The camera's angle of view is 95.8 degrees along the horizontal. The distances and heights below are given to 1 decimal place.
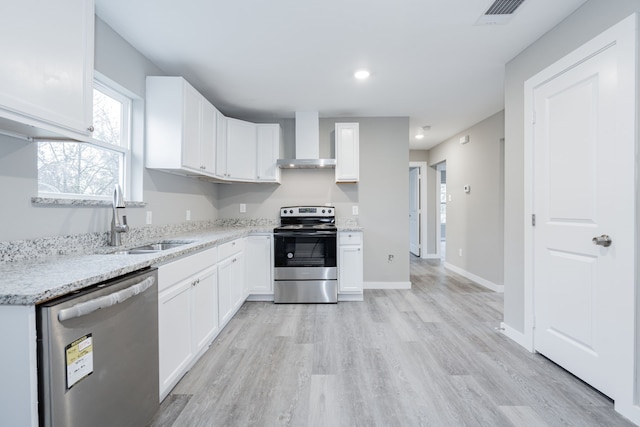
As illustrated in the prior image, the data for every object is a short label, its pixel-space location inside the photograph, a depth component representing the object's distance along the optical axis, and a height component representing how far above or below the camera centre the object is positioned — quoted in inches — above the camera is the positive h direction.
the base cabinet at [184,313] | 65.2 -26.6
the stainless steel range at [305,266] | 136.6 -25.7
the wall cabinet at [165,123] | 96.0 +29.8
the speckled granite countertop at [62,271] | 35.8 -9.5
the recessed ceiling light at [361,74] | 108.3 +52.3
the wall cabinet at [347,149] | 148.2 +32.2
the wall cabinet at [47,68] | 44.2 +24.9
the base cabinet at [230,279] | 102.0 -26.0
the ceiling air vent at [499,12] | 72.2 +52.1
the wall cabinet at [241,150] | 140.3 +31.2
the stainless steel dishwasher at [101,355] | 36.8 -21.6
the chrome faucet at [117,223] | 76.0 -2.8
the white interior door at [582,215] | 64.5 -1.2
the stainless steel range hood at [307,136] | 150.3 +39.6
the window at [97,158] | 66.9 +14.6
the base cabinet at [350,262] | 140.0 -24.5
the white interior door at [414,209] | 263.4 +2.2
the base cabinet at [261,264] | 138.4 -24.9
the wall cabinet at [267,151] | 148.7 +31.5
